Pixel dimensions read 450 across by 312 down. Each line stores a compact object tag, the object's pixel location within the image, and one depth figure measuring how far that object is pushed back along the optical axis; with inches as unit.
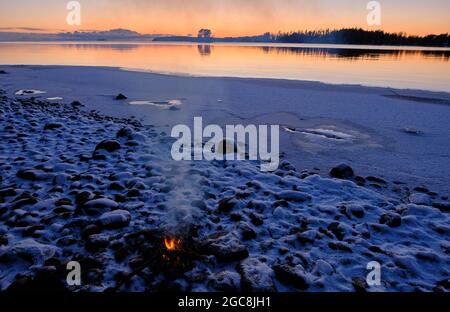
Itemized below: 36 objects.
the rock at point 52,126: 260.7
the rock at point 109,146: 215.2
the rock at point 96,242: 113.0
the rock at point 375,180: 181.6
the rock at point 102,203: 137.9
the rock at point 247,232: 125.1
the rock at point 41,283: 91.7
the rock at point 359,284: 99.3
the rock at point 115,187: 159.8
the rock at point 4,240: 111.7
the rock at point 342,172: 189.0
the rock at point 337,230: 128.3
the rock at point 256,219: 135.9
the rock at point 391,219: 136.6
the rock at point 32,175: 165.8
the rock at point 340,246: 119.6
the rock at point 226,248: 110.6
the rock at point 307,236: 124.0
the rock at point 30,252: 103.7
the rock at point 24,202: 137.8
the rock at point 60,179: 161.9
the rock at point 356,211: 144.9
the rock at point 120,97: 422.6
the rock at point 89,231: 119.9
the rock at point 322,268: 106.2
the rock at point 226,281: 96.9
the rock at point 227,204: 146.3
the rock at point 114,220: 125.7
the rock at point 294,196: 158.9
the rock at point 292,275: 99.8
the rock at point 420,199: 157.4
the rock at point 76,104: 381.8
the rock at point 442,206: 152.7
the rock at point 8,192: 146.9
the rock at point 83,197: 143.3
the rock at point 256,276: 96.5
